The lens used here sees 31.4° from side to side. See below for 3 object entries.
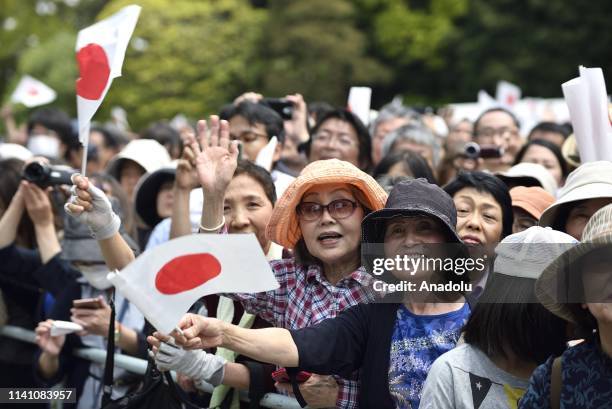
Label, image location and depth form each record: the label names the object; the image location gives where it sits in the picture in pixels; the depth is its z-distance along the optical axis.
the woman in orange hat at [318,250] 3.58
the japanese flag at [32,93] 9.09
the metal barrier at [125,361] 3.68
